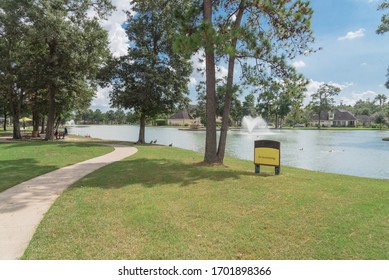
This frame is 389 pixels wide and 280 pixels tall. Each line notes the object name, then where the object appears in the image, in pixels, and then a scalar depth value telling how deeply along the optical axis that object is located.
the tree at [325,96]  78.81
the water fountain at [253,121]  85.59
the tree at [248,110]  94.08
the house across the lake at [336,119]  97.11
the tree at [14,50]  18.53
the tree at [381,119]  75.28
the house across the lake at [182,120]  114.47
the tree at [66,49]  18.28
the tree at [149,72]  20.98
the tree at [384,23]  22.02
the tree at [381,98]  125.12
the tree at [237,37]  8.72
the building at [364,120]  98.51
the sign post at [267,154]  8.74
